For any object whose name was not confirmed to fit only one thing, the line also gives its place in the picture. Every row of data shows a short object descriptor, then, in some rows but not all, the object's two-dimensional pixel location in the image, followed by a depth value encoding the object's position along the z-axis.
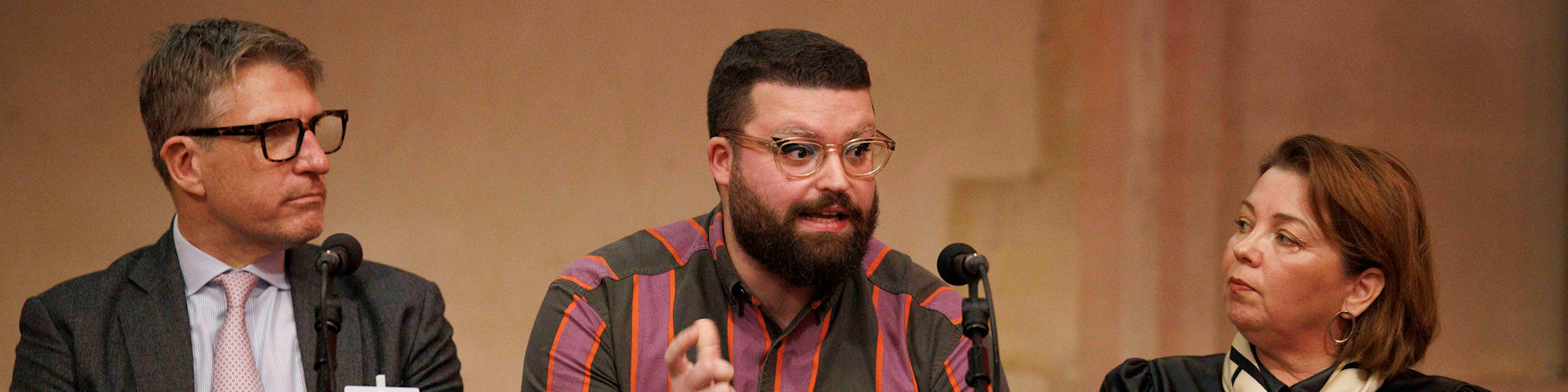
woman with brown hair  4.61
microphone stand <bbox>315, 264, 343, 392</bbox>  3.80
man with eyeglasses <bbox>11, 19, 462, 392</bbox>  4.75
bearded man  4.61
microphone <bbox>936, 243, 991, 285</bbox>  3.96
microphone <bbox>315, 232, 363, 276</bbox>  4.01
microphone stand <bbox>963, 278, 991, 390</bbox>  3.83
